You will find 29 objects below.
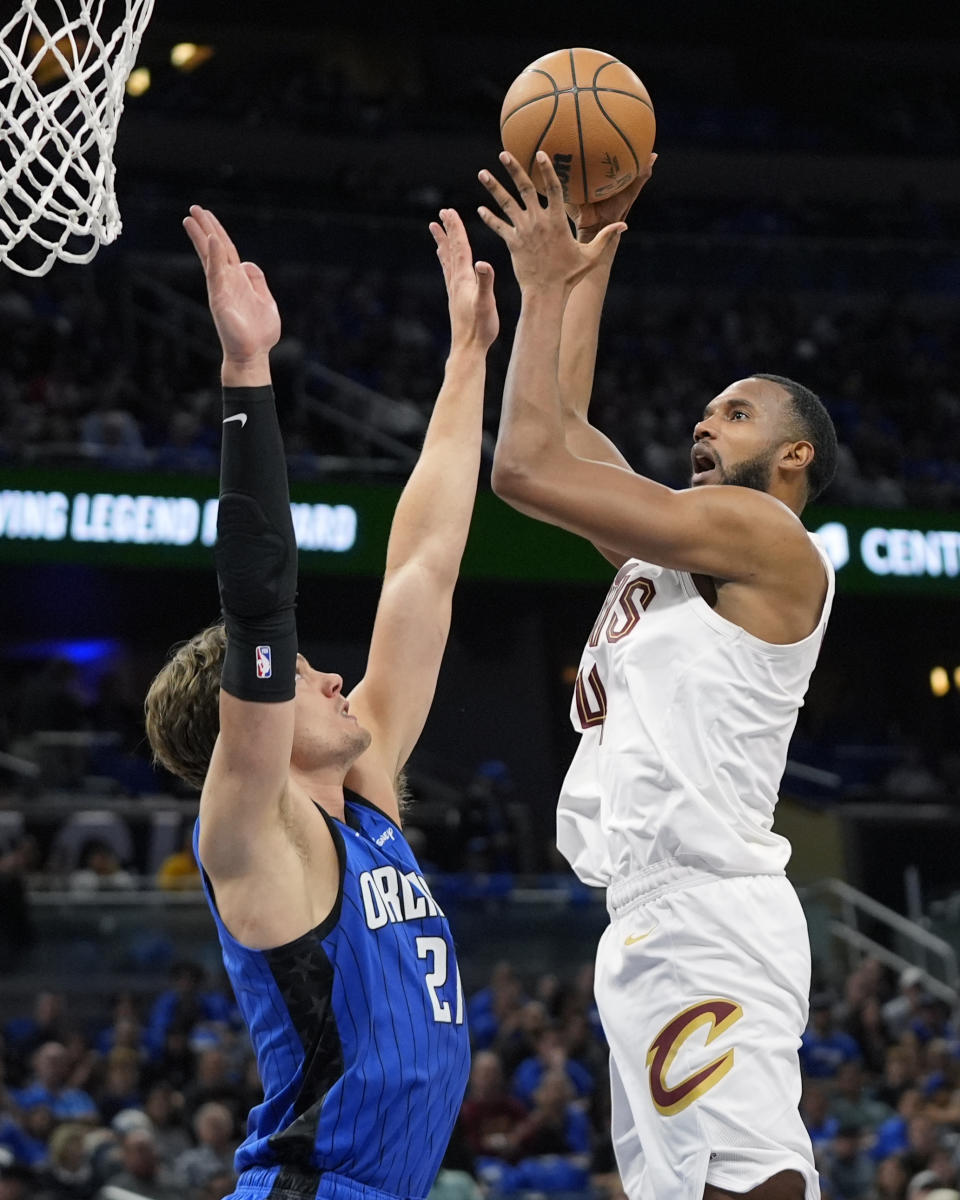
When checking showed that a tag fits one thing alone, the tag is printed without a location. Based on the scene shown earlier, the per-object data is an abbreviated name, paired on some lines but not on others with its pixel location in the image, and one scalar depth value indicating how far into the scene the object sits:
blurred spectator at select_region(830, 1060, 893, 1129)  10.75
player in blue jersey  2.67
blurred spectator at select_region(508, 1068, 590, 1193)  9.35
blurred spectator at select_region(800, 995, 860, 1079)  11.53
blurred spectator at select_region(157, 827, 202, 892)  11.84
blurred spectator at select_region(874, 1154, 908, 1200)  9.34
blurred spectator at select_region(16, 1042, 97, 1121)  9.14
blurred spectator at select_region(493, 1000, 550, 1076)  10.56
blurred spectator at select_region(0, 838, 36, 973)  11.19
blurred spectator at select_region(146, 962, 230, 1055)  10.37
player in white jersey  3.42
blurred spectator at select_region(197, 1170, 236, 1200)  8.14
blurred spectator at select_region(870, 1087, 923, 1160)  9.99
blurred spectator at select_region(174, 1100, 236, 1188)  8.53
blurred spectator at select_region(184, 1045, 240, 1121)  9.41
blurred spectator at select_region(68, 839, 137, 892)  11.84
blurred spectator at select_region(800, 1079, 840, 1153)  10.20
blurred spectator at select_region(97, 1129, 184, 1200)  8.40
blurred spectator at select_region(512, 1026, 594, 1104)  10.22
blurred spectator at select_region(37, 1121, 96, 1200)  8.17
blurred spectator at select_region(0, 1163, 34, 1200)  7.82
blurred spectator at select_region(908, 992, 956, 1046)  12.03
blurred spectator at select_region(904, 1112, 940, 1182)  9.64
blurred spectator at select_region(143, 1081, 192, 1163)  8.98
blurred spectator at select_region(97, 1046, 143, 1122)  9.40
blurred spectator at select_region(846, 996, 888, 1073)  11.67
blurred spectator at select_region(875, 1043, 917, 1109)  11.09
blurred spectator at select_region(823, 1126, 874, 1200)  9.70
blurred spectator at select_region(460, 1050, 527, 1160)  9.68
